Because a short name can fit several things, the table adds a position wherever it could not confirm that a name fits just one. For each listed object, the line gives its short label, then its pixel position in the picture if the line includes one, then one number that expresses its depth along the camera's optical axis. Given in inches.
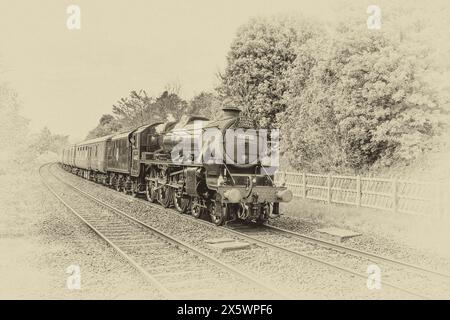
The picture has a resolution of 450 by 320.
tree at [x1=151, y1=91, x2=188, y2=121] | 1774.1
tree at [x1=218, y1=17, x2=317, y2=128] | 936.9
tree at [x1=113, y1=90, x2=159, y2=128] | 1863.9
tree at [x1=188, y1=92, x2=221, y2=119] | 1587.0
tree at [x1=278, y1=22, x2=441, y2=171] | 525.7
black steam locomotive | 427.8
